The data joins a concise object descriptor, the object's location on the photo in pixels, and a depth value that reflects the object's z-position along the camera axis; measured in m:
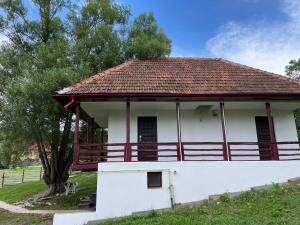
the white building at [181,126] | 10.16
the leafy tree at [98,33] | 16.50
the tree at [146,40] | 16.75
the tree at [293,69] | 24.31
